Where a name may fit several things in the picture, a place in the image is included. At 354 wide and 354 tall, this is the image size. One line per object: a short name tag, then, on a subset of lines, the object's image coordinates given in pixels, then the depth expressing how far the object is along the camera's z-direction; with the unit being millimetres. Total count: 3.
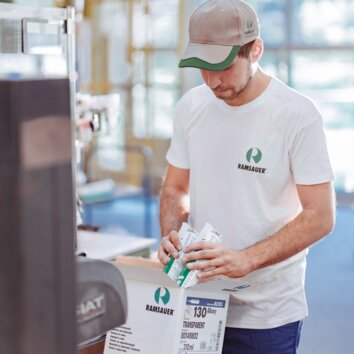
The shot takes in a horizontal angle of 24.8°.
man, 2023
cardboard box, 2012
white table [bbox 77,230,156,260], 3069
